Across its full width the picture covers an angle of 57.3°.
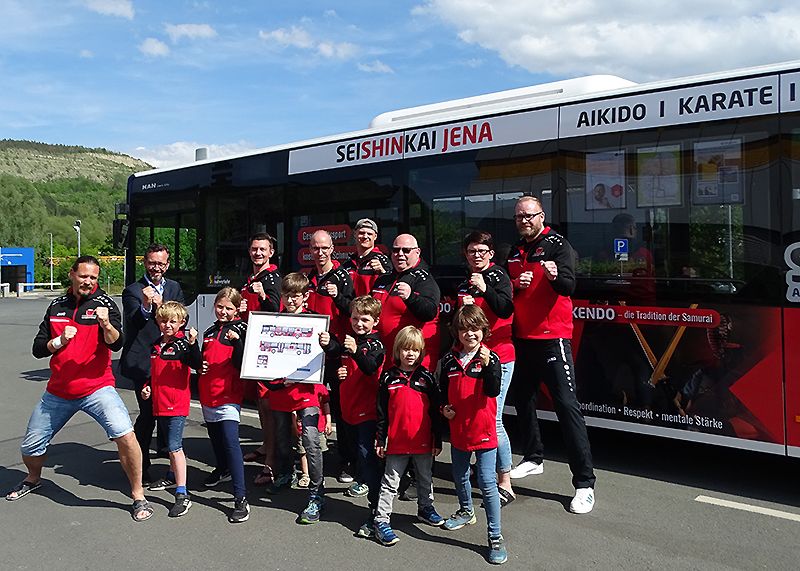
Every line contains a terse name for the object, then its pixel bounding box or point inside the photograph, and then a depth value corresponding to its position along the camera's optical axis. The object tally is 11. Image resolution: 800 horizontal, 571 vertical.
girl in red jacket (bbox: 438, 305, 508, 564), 4.19
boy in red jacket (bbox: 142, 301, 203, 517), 5.08
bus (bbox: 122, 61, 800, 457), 5.05
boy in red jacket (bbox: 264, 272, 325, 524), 4.84
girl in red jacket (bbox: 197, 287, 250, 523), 4.93
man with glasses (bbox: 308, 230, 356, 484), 5.34
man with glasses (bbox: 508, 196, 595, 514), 4.92
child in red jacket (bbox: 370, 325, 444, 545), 4.45
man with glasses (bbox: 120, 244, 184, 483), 5.84
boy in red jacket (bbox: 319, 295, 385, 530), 4.62
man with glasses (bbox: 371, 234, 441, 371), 4.89
